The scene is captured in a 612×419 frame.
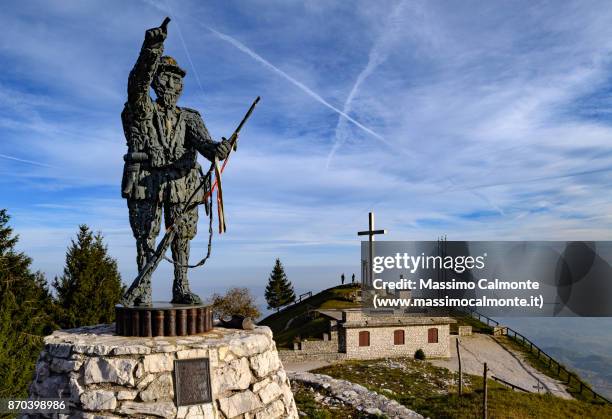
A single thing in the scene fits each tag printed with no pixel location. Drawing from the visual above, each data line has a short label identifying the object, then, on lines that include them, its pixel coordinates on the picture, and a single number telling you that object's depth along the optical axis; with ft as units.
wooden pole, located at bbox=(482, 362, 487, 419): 41.72
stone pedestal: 19.99
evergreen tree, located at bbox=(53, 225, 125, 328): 72.02
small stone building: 92.22
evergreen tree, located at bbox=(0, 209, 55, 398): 56.39
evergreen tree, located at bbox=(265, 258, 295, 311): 165.48
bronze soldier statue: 26.12
